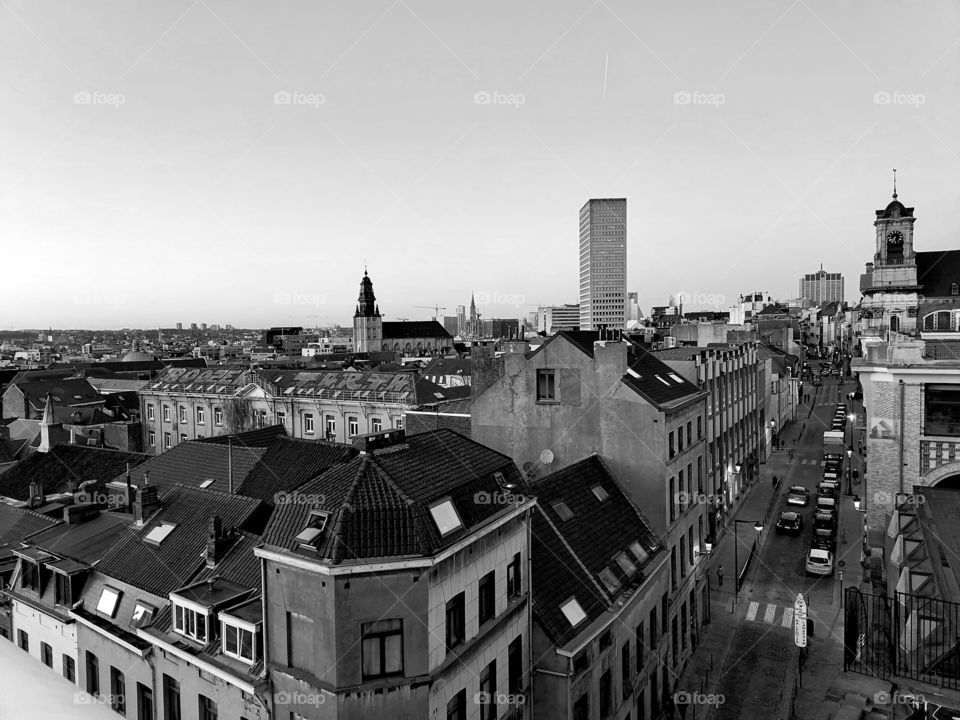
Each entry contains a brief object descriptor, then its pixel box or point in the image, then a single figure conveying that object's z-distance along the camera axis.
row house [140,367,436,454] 63.62
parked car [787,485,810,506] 51.69
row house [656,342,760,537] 42.57
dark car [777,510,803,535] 45.75
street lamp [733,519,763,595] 36.00
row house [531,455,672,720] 19.12
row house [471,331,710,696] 27.05
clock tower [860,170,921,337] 73.12
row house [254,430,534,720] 13.59
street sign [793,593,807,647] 25.44
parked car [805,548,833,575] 37.75
